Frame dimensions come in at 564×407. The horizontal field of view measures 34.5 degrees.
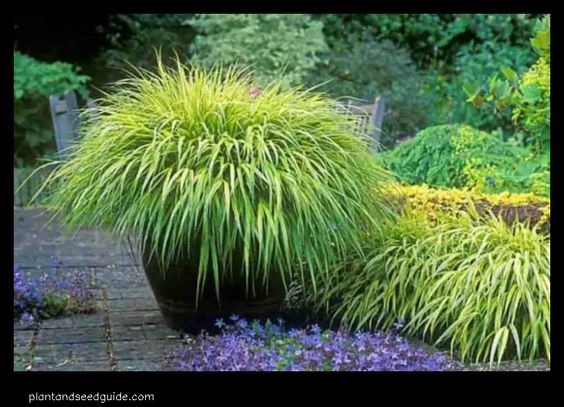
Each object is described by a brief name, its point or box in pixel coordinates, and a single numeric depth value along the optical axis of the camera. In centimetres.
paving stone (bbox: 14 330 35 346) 351
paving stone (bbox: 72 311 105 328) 380
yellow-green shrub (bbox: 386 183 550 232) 385
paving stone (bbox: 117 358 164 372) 319
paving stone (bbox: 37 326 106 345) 355
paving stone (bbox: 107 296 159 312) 407
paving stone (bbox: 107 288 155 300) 434
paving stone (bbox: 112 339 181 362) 335
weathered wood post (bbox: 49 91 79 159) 671
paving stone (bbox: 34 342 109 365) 330
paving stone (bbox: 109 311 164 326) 383
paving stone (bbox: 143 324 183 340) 359
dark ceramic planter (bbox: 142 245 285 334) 357
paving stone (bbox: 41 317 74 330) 376
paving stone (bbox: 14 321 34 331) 372
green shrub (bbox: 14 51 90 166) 851
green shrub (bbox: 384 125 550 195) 466
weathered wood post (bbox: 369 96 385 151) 651
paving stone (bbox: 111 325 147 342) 358
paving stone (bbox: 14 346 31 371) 318
